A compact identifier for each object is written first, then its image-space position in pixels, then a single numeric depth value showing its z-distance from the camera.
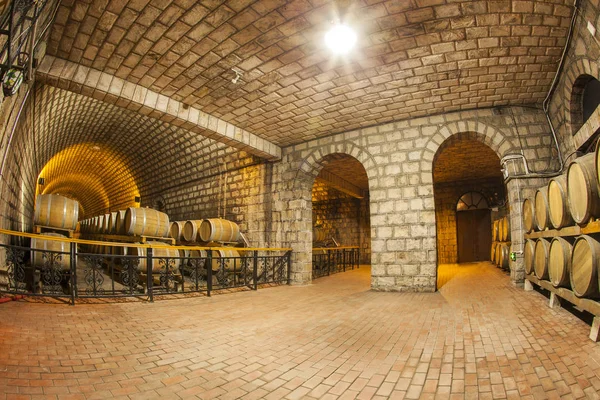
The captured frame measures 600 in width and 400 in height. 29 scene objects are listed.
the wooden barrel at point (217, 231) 8.00
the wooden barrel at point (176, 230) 8.63
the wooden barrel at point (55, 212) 5.47
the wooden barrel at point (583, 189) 2.81
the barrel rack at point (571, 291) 2.76
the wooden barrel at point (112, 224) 7.68
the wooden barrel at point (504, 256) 7.64
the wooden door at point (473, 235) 12.99
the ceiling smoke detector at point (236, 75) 4.84
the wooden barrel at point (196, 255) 7.67
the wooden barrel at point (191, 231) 8.26
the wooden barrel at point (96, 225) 9.34
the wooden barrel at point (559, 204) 3.43
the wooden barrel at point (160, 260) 6.16
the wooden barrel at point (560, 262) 3.39
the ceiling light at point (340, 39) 3.89
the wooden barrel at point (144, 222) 6.70
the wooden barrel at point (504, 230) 7.55
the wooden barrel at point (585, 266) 2.77
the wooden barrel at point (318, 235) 14.17
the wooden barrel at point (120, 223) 7.23
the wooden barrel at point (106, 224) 8.13
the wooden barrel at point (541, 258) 4.09
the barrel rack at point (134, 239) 6.81
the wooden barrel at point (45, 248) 4.99
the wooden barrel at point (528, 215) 4.69
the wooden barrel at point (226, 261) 7.38
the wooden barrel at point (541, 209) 4.04
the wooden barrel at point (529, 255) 4.74
